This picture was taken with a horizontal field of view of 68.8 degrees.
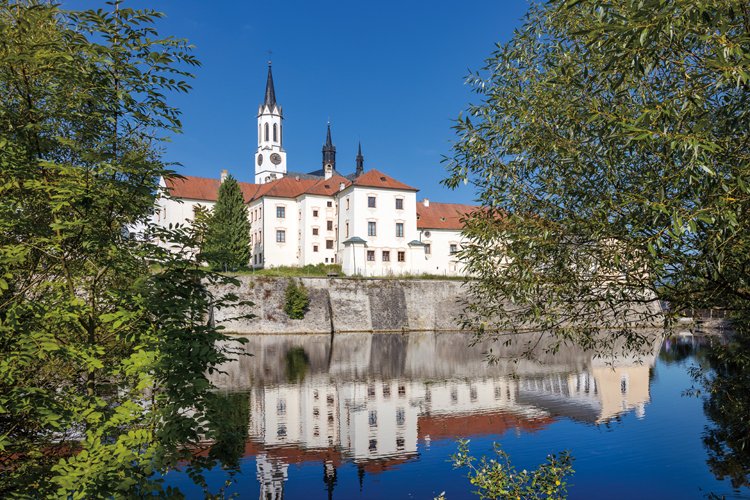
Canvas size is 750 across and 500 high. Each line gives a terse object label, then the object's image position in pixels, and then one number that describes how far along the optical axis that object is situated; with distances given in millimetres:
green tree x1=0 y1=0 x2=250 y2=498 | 5141
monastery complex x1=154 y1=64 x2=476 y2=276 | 67188
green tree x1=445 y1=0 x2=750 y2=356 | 4605
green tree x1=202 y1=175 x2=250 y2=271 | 65688
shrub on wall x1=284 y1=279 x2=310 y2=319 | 54031
